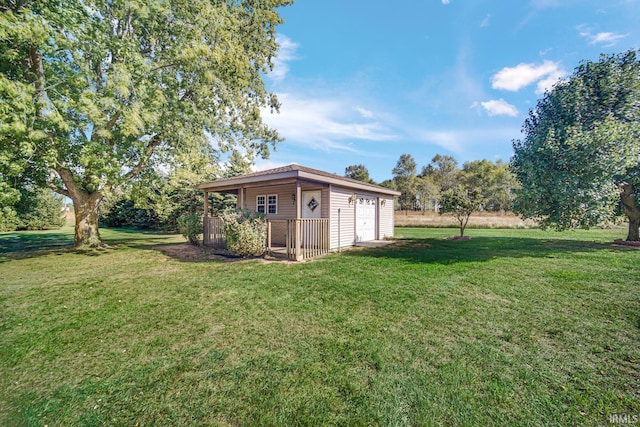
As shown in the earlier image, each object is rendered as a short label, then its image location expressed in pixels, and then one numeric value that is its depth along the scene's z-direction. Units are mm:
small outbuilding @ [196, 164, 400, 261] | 8422
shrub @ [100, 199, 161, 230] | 23102
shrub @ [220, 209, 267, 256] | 8281
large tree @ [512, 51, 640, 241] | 8359
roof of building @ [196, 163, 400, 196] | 7943
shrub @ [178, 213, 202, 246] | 11590
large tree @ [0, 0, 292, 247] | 7137
